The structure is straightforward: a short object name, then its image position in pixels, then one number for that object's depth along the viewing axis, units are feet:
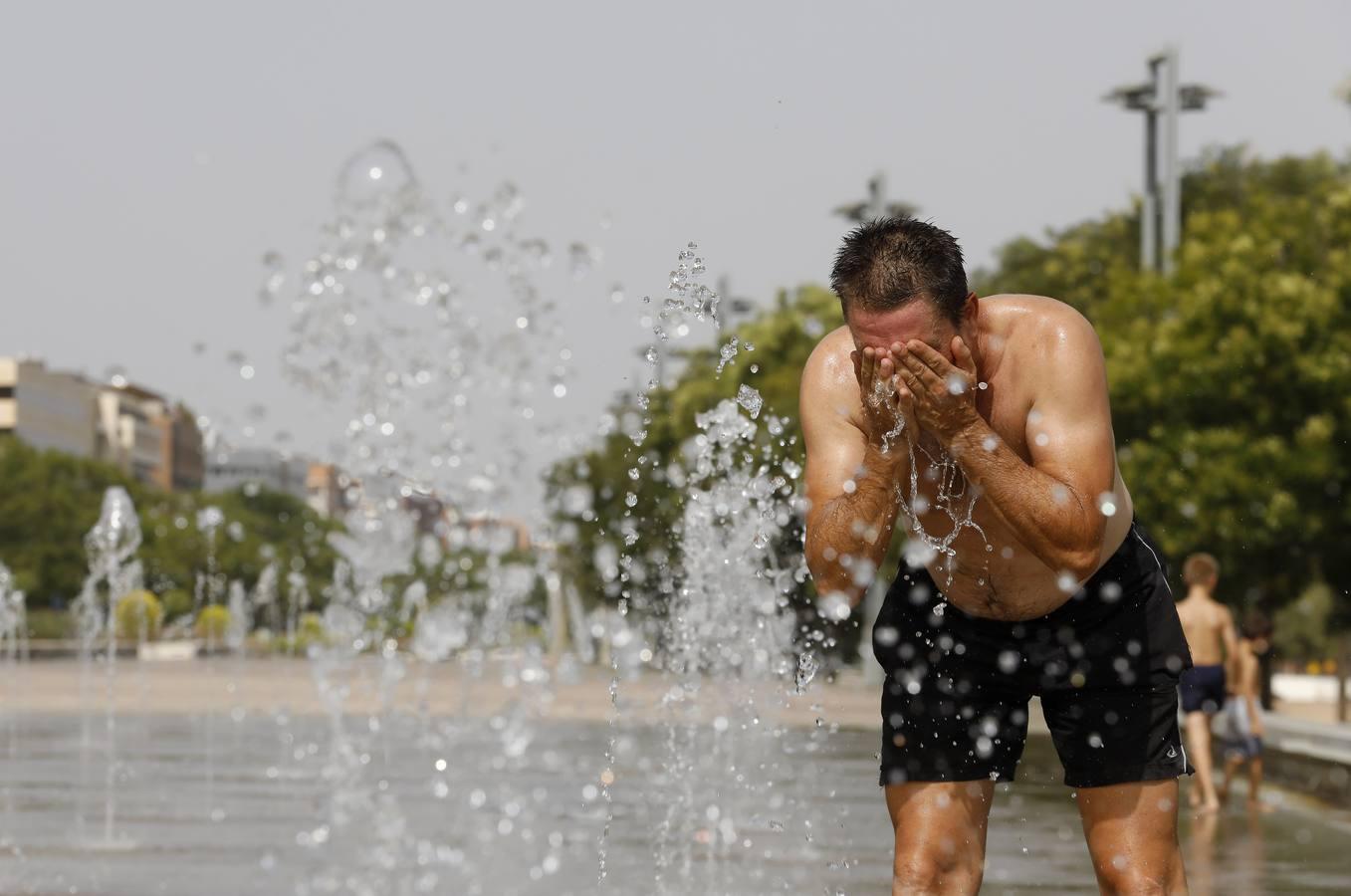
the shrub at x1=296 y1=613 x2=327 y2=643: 320.09
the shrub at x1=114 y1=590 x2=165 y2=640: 263.90
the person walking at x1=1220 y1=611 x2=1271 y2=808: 45.70
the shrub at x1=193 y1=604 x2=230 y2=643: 302.66
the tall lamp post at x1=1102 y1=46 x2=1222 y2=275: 100.32
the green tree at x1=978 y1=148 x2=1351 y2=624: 87.25
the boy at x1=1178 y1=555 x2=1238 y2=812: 43.96
